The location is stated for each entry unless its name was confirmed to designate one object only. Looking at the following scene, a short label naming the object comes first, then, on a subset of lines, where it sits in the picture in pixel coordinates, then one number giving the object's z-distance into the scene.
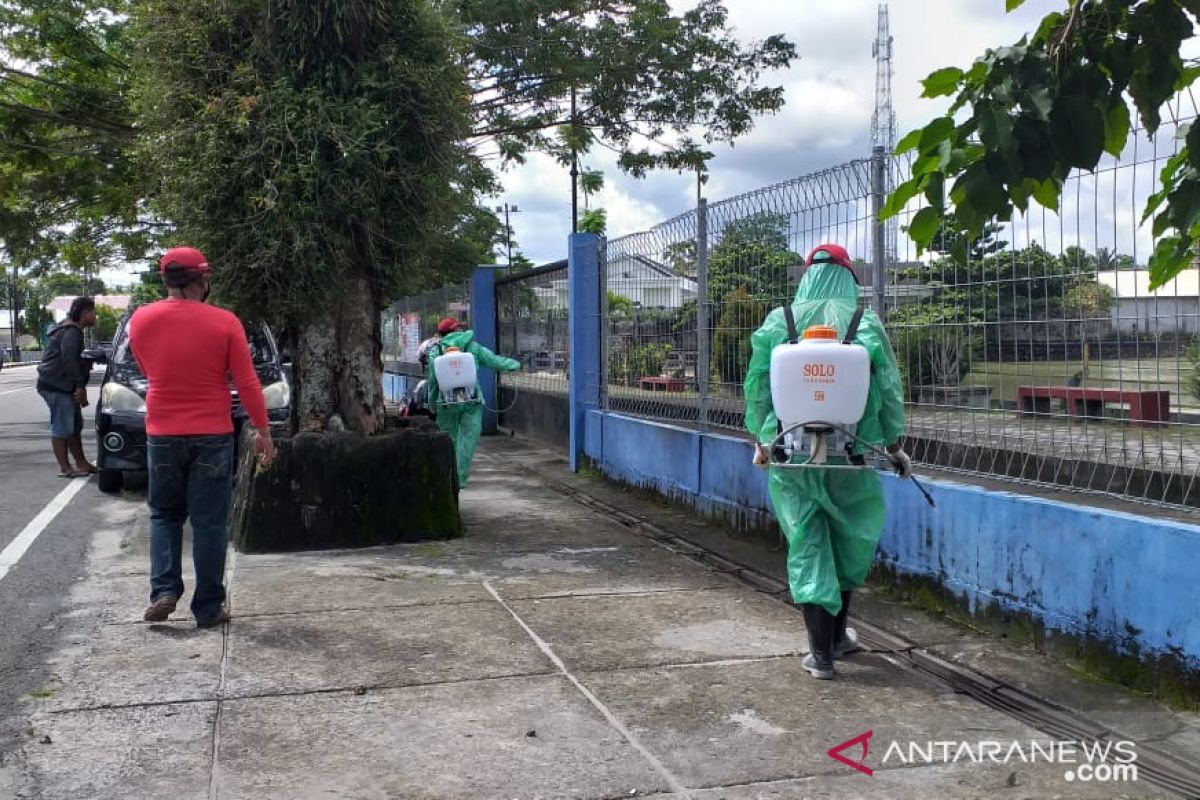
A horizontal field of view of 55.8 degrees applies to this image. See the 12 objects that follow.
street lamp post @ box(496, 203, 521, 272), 37.77
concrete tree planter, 7.31
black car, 9.98
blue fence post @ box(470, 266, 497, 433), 16.11
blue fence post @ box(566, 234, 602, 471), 11.09
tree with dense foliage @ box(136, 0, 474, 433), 7.21
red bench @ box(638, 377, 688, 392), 8.91
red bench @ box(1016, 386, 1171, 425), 4.44
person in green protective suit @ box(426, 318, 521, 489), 9.95
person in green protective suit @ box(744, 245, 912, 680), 4.68
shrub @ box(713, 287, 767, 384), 7.52
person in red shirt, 5.46
